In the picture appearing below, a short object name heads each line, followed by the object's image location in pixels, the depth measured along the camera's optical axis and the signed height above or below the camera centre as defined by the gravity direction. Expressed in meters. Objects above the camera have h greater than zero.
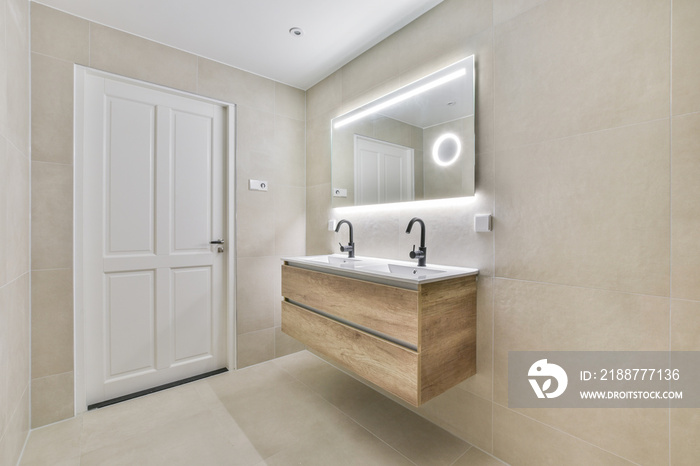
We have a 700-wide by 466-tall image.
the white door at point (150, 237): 2.07 -0.05
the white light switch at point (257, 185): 2.64 +0.38
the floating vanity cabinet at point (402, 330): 1.39 -0.50
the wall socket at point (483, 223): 1.58 +0.04
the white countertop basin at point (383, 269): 1.44 -0.21
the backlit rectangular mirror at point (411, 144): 1.70 +0.56
